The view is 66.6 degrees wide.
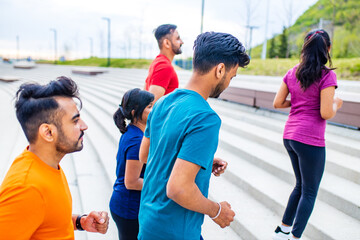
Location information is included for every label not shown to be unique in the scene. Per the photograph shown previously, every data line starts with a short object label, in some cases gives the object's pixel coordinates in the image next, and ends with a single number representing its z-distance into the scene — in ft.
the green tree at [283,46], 117.91
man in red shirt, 8.50
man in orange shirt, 3.28
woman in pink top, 7.03
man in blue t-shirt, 3.52
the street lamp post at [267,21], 97.64
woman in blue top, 6.12
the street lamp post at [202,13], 58.67
